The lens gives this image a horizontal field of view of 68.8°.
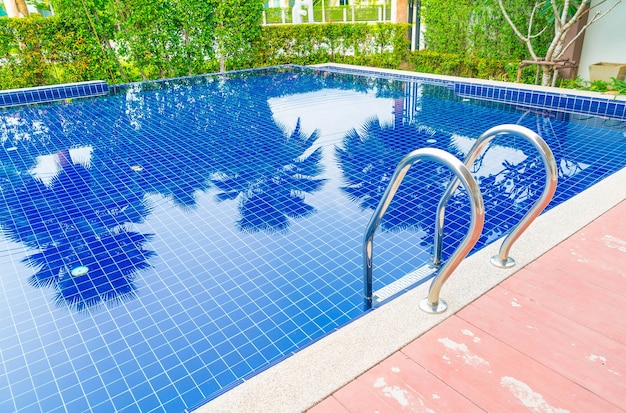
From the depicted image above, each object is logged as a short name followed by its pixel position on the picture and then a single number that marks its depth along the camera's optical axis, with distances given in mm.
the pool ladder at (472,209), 2166
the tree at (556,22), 8766
